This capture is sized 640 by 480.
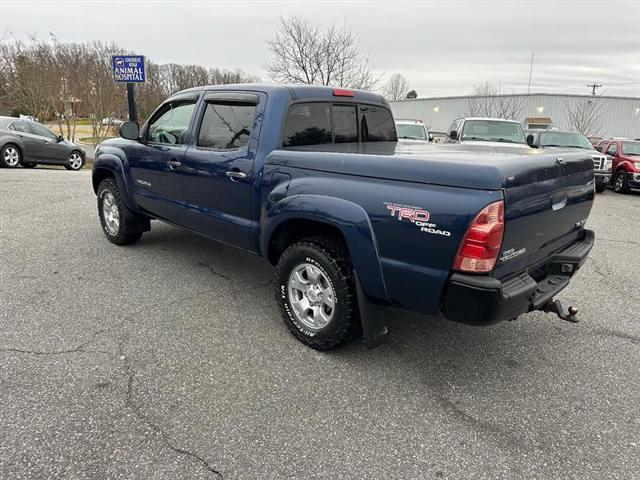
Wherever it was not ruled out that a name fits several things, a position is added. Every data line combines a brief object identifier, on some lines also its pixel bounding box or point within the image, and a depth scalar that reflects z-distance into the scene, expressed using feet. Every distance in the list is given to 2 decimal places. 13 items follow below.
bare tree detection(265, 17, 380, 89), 83.71
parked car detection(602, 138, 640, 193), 43.68
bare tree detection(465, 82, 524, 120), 120.98
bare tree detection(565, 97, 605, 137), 113.60
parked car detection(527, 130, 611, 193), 42.55
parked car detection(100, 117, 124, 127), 81.95
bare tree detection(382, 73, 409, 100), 203.84
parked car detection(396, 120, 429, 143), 45.78
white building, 113.70
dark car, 43.88
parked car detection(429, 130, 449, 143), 72.67
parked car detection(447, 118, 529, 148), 37.58
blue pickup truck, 8.16
